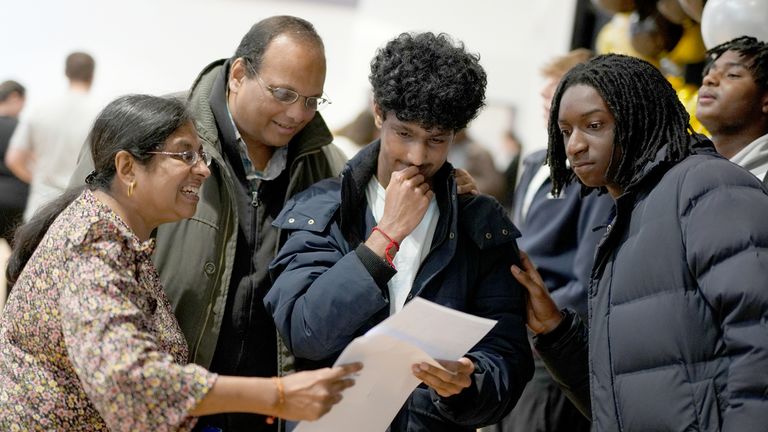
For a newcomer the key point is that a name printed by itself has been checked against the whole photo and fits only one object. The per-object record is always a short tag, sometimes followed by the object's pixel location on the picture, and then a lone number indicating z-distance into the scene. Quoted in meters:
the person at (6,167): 6.18
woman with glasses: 1.84
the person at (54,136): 5.96
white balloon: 3.22
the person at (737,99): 2.93
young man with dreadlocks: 1.89
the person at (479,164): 7.82
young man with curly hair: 2.19
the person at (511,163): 8.22
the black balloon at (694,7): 3.69
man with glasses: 2.49
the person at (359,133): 5.71
